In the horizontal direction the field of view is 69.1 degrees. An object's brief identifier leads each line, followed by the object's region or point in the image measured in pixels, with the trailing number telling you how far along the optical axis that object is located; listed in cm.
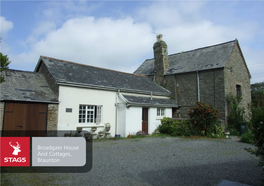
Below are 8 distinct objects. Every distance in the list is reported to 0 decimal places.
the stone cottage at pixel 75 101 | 1048
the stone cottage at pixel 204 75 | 1648
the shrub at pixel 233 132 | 1527
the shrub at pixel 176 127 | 1411
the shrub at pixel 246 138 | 1136
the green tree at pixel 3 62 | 606
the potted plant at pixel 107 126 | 1345
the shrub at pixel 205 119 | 1327
